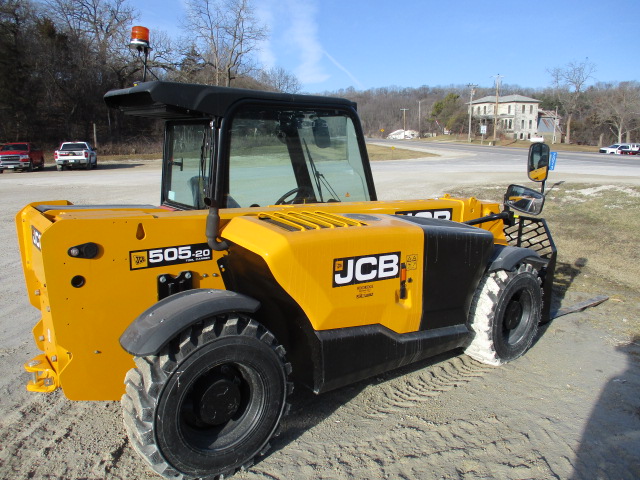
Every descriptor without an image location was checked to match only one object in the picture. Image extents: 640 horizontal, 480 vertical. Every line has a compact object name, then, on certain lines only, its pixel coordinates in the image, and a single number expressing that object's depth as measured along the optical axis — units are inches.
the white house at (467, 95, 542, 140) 3833.7
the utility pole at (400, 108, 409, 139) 4018.2
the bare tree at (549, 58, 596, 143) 3191.2
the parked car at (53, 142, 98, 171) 1143.0
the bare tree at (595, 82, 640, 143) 2851.9
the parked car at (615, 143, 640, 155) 1990.7
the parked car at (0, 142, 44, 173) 1067.1
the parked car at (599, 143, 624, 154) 2040.4
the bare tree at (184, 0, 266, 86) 1403.8
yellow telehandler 102.4
